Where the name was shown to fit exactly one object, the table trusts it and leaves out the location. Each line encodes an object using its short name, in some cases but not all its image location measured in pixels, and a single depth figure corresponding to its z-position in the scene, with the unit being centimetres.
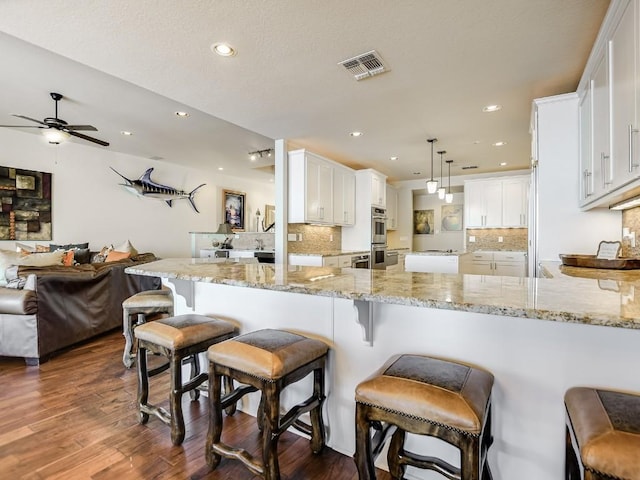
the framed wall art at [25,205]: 471
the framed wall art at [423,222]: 789
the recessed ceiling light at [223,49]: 219
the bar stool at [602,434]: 74
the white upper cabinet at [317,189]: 440
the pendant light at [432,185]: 451
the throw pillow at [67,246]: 484
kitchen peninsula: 108
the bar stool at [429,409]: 96
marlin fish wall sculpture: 618
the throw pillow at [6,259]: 340
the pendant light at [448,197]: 499
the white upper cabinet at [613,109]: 153
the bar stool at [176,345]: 168
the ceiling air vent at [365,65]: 234
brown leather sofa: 293
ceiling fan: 354
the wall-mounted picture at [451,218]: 759
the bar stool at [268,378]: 135
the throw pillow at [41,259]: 345
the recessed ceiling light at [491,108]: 324
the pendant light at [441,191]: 476
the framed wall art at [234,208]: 810
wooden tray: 206
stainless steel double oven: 588
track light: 576
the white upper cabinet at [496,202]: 597
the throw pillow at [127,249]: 493
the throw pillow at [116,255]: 445
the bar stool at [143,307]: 259
